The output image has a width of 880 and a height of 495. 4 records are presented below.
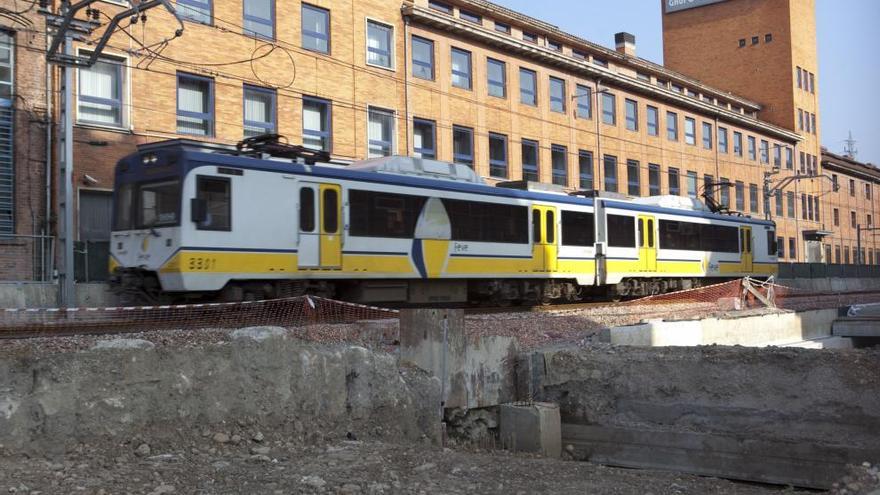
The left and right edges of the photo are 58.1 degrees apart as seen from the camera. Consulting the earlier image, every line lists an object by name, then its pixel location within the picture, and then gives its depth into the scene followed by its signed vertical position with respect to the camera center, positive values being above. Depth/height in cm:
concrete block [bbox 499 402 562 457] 979 -192
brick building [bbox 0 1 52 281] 1922 +350
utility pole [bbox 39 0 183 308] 1598 +392
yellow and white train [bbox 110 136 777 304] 1359 +97
